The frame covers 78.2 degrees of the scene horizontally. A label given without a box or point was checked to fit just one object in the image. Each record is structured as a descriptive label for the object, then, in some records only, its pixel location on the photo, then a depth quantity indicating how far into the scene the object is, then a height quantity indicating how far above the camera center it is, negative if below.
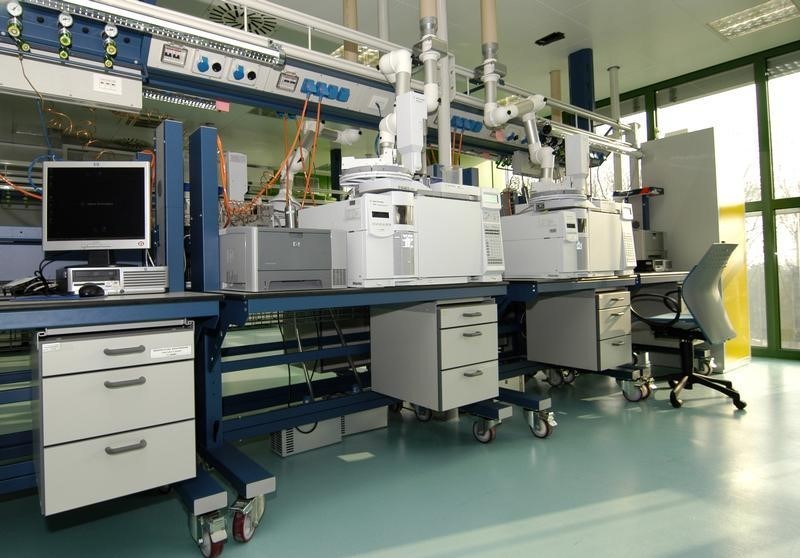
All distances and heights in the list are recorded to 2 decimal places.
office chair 3.14 -0.23
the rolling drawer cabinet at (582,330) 3.17 -0.28
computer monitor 1.91 +0.37
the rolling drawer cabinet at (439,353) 2.36 -0.31
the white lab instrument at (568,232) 3.02 +0.36
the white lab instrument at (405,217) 2.10 +0.35
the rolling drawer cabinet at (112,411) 1.40 -0.34
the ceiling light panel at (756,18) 4.09 +2.30
